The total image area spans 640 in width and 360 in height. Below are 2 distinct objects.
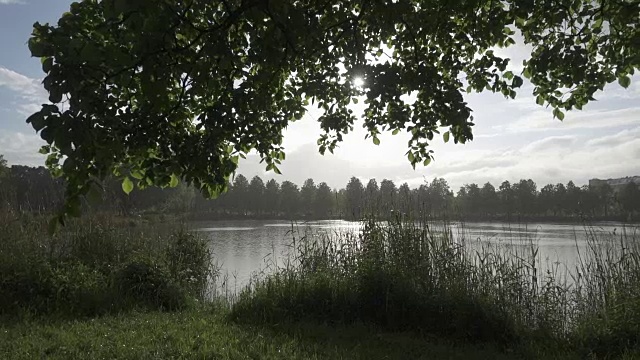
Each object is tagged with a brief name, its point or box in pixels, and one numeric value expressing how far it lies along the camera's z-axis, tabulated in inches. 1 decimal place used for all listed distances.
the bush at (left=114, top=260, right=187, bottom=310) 270.2
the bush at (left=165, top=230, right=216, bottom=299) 337.1
